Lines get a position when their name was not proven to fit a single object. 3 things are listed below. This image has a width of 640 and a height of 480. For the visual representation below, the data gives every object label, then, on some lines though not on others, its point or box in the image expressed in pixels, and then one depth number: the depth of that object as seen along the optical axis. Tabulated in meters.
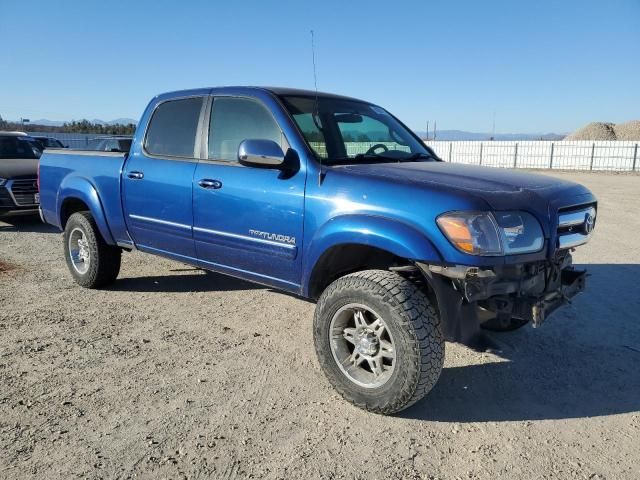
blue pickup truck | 2.92
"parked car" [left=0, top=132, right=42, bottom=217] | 8.77
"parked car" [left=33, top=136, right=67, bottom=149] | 11.51
